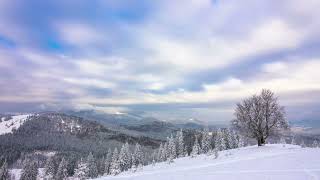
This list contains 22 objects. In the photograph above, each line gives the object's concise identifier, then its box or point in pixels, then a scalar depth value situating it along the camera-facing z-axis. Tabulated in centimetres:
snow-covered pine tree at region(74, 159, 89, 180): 5824
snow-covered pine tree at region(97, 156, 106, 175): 8043
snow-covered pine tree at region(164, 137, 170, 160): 6089
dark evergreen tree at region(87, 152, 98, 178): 7126
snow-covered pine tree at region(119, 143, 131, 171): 6275
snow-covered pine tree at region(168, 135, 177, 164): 5836
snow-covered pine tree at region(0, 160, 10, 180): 8069
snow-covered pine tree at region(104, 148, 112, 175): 7241
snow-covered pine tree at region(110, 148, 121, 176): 5796
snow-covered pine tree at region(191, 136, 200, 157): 5660
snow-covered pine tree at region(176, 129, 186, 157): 6184
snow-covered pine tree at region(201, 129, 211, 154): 6196
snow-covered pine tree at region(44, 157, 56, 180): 7549
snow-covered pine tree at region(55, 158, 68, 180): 7313
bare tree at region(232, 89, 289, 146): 2900
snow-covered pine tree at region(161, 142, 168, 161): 6087
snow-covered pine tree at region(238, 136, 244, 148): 5785
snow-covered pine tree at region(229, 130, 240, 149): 5983
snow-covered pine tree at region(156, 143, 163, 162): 6584
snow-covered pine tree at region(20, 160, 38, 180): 7625
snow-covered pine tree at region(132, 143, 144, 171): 6846
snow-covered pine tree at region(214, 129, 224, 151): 5632
